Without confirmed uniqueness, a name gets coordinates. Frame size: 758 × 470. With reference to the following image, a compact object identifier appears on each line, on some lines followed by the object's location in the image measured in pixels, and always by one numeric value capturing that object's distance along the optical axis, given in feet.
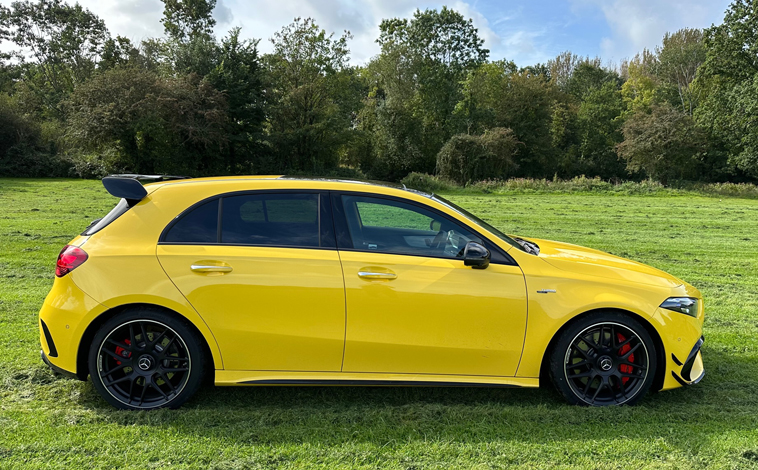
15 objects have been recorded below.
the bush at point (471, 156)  125.39
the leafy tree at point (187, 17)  136.56
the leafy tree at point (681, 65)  165.78
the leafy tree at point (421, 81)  147.95
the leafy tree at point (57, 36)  157.88
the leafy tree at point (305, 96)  125.18
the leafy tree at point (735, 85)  121.60
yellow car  11.03
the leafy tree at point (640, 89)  166.06
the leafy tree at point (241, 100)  113.50
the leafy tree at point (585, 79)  187.73
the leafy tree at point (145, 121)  95.96
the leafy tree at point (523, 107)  152.92
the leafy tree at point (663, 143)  123.44
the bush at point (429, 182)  106.93
